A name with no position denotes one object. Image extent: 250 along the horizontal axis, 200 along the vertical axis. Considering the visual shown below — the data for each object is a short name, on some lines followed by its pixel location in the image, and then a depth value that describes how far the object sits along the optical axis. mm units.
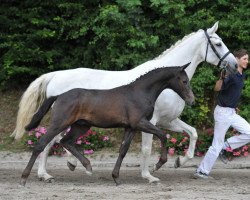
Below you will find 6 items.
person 17656
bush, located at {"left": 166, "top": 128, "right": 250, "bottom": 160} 21687
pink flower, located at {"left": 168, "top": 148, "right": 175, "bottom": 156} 21906
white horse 17531
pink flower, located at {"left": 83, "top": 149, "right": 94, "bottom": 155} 22375
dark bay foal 16219
